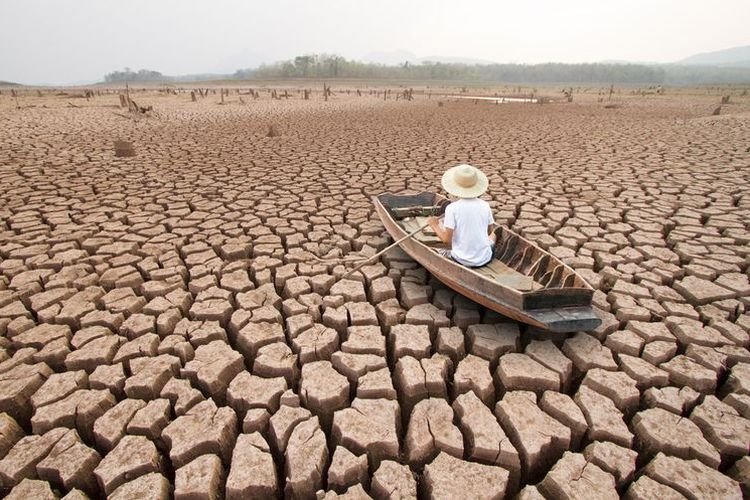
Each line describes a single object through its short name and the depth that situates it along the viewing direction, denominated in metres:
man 3.02
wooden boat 2.37
